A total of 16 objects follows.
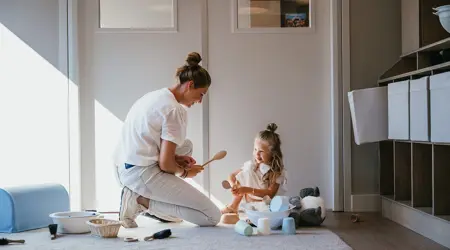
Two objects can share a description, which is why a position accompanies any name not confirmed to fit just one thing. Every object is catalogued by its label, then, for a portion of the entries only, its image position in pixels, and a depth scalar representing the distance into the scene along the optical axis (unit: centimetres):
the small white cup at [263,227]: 264
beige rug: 238
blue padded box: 271
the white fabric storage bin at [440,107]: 240
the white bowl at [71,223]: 264
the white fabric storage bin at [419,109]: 261
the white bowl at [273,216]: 275
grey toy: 288
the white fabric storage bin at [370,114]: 324
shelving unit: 257
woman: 277
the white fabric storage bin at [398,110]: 287
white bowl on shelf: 265
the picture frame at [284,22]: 354
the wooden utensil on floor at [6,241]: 242
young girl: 319
